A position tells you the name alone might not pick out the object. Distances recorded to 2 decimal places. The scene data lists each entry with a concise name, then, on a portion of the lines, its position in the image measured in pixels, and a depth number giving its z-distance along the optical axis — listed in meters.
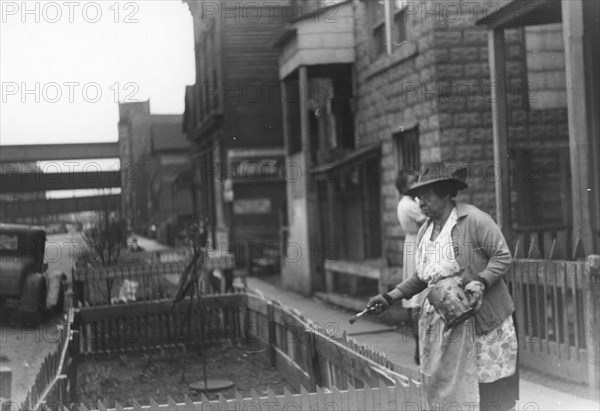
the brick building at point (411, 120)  12.02
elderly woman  5.12
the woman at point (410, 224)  8.30
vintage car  11.09
